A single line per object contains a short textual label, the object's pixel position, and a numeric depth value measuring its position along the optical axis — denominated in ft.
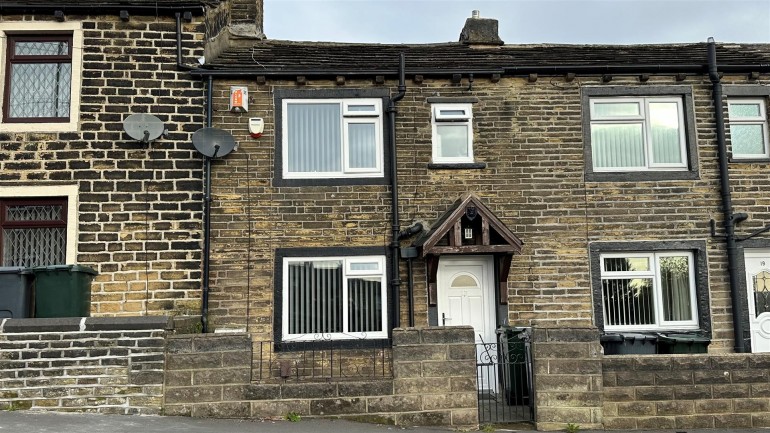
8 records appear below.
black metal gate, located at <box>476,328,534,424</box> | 28.53
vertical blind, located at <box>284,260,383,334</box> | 36.37
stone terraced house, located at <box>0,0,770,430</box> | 35.42
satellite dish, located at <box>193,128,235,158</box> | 35.45
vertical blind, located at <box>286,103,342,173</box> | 37.58
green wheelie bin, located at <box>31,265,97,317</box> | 30.07
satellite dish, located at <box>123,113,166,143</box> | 35.37
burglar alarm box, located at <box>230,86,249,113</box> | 36.73
